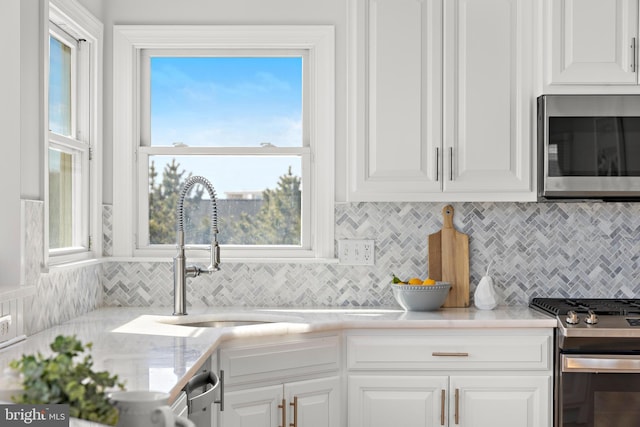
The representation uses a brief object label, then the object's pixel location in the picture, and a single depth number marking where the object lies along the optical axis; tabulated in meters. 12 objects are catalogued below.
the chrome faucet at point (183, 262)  3.11
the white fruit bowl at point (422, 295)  3.17
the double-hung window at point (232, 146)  3.52
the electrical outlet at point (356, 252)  3.47
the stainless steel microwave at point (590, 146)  3.11
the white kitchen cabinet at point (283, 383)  2.66
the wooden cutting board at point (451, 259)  3.42
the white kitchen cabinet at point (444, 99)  3.20
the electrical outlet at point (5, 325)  2.29
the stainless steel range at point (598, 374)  2.85
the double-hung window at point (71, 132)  2.97
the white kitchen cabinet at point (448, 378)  2.95
